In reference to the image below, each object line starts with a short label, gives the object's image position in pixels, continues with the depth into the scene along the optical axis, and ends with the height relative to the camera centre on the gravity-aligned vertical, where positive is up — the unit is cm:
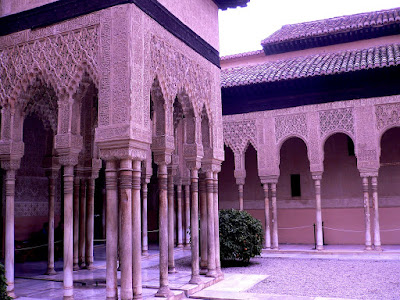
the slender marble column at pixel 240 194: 1501 -4
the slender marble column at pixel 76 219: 1039 -56
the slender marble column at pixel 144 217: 1198 -63
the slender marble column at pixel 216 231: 903 -80
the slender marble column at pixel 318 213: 1355 -69
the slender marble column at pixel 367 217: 1324 -83
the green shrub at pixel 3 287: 539 -113
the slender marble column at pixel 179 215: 1531 -77
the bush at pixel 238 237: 1099 -113
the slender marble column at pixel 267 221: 1442 -97
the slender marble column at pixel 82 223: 1084 -68
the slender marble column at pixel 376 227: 1305 -113
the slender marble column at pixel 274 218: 1440 -87
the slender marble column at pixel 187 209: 1532 -54
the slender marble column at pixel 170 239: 905 -97
